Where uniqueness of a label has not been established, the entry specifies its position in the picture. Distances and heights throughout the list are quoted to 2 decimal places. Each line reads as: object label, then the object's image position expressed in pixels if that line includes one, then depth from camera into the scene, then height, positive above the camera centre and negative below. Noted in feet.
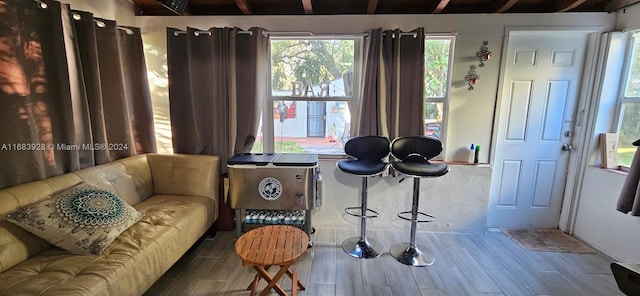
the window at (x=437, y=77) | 9.33 +1.18
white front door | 9.21 -0.41
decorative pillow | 5.14 -2.21
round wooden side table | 5.34 -2.83
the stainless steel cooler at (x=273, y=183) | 8.23 -2.21
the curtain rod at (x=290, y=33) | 9.00 +2.50
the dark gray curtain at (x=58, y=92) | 5.61 +0.31
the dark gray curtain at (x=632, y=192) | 7.07 -1.99
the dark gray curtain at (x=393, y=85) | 8.81 +0.85
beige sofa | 4.62 -2.73
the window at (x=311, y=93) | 9.57 +0.58
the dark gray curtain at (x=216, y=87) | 9.04 +0.70
